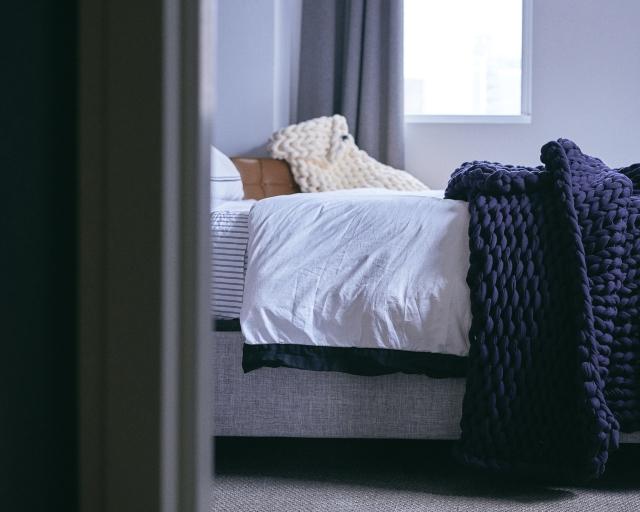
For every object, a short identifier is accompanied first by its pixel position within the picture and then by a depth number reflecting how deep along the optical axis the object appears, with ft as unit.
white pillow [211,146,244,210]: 14.47
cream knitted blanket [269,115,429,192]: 17.89
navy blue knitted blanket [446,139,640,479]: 11.18
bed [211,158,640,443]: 11.64
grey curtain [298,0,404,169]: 21.49
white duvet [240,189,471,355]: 11.47
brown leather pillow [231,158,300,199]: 17.71
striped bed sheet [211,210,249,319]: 12.02
